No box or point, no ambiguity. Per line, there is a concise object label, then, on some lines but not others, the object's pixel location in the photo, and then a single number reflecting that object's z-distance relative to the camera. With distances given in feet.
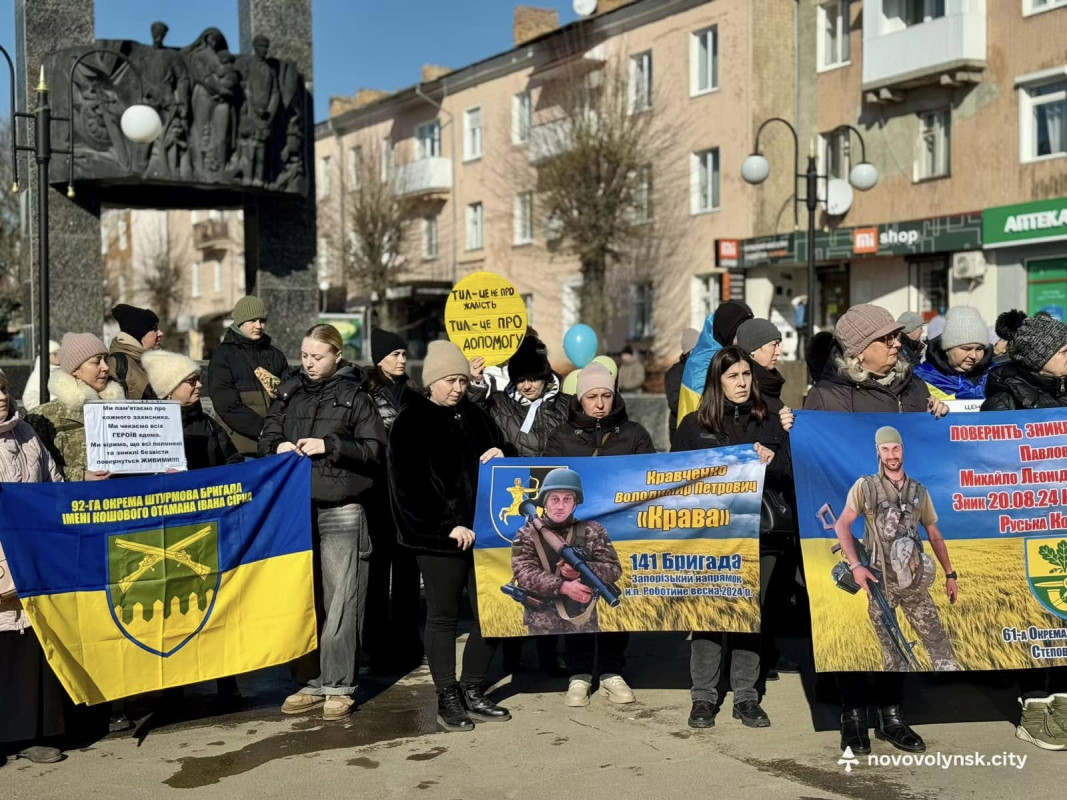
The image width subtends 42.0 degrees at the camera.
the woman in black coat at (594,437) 23.80
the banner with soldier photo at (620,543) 22.44
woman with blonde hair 23.59
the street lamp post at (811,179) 68.28
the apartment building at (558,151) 116.98
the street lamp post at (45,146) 40.73
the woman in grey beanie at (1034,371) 21.71
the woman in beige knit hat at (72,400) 22.70
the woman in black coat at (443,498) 22.82
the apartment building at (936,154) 91.40
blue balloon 34.65
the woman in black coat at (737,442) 22.54
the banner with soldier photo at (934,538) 21.01
